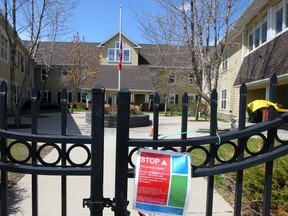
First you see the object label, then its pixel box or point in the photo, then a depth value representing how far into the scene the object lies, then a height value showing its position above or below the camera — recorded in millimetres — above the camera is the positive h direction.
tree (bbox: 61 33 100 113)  23482 +3906
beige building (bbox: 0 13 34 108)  15614 +3337
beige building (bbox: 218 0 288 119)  10652 +3080
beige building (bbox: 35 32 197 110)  29371 +3664
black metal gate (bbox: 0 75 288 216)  1532 -310
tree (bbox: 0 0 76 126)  10708 +3363
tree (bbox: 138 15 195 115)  18984 +3002
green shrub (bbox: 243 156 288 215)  2535 -1018
